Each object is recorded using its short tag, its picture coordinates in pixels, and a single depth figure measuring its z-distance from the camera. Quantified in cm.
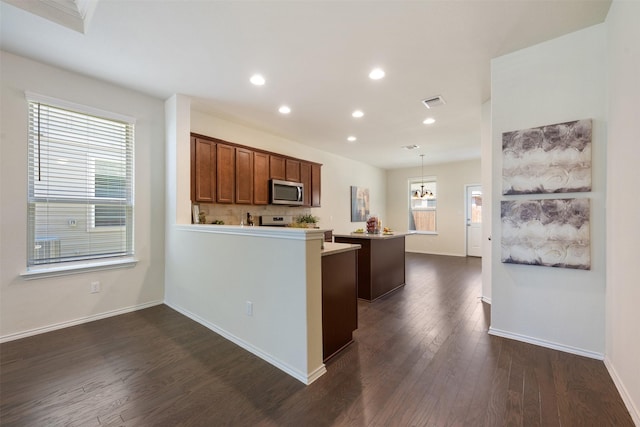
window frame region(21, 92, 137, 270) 269
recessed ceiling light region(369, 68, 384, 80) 279
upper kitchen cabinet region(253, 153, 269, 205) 455
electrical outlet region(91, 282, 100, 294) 304
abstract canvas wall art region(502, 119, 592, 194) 218
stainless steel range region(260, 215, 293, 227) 492
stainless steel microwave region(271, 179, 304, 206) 481
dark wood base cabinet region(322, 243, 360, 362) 220
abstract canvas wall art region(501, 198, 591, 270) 219
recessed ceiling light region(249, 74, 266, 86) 293
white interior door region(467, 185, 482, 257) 739
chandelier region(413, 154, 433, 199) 760
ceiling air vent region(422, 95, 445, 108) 346
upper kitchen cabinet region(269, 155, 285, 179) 484
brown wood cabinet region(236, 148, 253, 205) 427
